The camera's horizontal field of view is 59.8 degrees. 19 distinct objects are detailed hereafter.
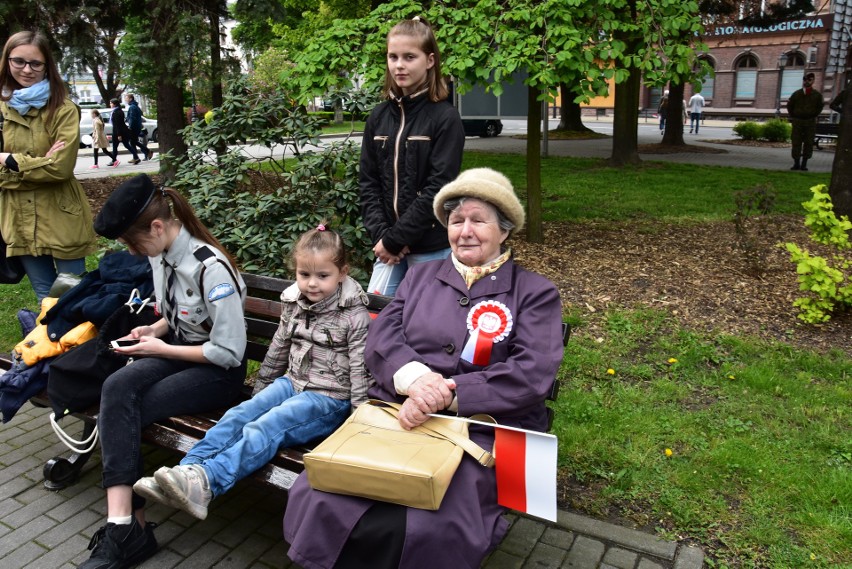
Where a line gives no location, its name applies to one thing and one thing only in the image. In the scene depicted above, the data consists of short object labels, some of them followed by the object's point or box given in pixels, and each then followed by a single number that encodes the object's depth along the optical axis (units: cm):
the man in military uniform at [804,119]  1494
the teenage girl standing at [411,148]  368
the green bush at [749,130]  2462
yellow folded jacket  374
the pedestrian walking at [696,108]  3132
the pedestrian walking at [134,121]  2184
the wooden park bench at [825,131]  2162
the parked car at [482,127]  2823
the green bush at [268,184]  512
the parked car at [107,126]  2948
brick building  4381
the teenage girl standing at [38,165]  437
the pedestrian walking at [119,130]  2161
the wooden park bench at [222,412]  298
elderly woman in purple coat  247
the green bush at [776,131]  2408
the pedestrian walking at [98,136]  1972
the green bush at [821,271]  527
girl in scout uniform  313
